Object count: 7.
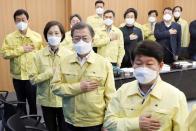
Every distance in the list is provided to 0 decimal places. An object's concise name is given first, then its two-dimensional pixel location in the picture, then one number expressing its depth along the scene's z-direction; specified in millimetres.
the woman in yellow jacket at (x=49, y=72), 3605
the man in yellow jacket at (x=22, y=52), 4762
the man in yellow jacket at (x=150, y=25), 7012
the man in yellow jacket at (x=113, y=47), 5633
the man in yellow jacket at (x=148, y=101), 1975
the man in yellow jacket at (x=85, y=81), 2820
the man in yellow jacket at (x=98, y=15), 6715
